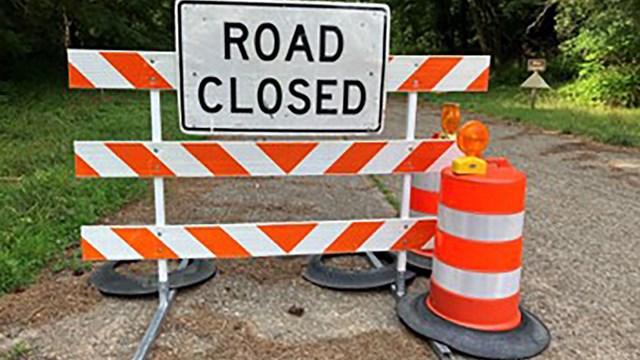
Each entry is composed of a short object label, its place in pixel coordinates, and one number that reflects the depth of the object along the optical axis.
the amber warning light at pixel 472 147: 3.11
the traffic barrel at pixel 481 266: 3.02
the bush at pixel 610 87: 16.73
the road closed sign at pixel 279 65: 3.07
